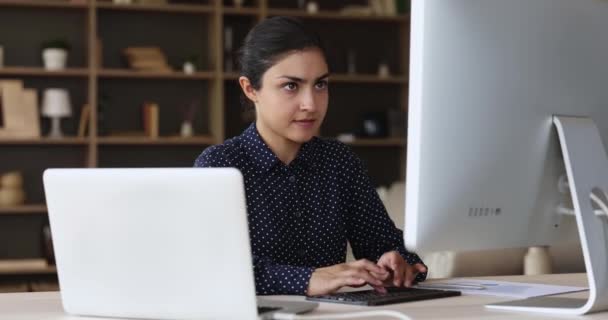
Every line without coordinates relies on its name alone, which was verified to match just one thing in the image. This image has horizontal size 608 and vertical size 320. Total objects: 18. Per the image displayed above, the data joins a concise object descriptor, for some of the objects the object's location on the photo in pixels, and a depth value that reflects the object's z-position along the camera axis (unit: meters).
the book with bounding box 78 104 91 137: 5.55
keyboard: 1.71
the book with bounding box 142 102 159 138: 5.66
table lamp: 5.48
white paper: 1.90
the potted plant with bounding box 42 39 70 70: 5.46
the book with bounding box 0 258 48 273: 5.31
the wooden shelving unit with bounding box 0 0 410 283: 5.54
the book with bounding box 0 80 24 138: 5.39
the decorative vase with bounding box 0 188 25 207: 5.39
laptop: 1.45
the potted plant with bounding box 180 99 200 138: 5.75
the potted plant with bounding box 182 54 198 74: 5.71
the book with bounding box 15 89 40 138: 5.43
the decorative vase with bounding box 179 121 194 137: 5.74
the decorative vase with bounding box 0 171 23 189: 5.40
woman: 2.12
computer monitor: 1.52
